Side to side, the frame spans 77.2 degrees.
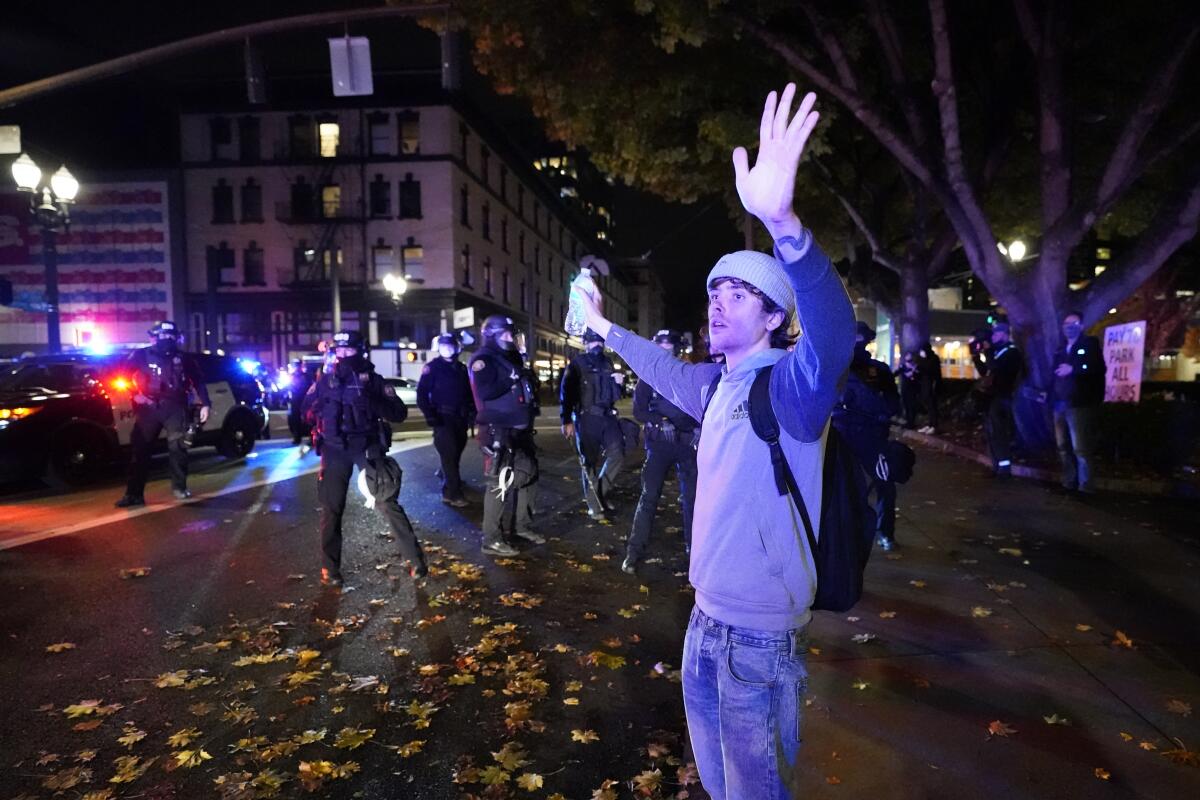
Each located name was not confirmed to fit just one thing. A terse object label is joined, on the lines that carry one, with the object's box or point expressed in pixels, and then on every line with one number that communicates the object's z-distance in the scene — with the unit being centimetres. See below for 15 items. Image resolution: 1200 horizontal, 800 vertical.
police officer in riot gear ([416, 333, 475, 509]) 925
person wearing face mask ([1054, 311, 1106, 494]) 887
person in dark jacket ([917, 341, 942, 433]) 1681
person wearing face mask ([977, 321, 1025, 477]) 967
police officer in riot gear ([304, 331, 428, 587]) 577
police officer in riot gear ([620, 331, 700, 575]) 580
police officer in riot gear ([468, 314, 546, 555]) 675
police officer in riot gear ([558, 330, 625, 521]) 820
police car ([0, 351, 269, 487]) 979
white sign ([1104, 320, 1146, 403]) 1165
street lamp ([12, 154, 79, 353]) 1253
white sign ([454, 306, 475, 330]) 2703
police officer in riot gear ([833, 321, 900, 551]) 524
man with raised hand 173
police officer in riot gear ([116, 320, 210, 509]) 888
